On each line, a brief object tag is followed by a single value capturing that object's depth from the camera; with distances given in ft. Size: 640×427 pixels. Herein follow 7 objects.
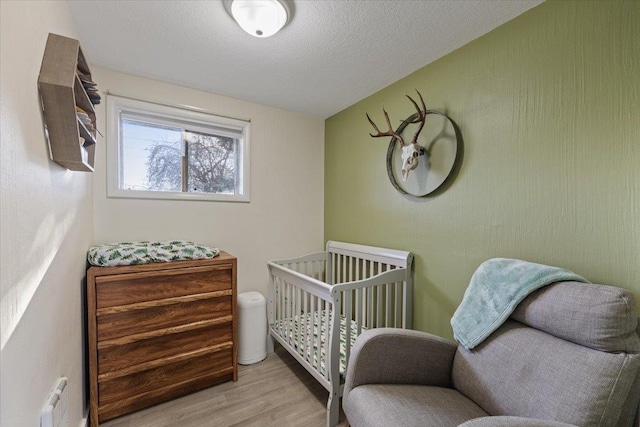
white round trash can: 7.14
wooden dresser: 5.11
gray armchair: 2.84
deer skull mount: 5.78
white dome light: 4.14
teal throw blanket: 3.71
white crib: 5.26
